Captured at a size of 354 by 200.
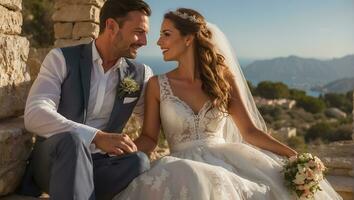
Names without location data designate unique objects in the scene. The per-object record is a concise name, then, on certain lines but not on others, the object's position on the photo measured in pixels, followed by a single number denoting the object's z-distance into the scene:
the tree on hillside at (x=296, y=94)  40.81
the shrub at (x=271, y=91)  40.64
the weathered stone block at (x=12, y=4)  3.10
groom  2.52
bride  3.17
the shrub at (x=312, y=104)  37.81
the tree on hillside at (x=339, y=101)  41.75
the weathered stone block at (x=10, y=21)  3.09
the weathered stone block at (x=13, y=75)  3.03
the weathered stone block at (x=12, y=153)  2.84
